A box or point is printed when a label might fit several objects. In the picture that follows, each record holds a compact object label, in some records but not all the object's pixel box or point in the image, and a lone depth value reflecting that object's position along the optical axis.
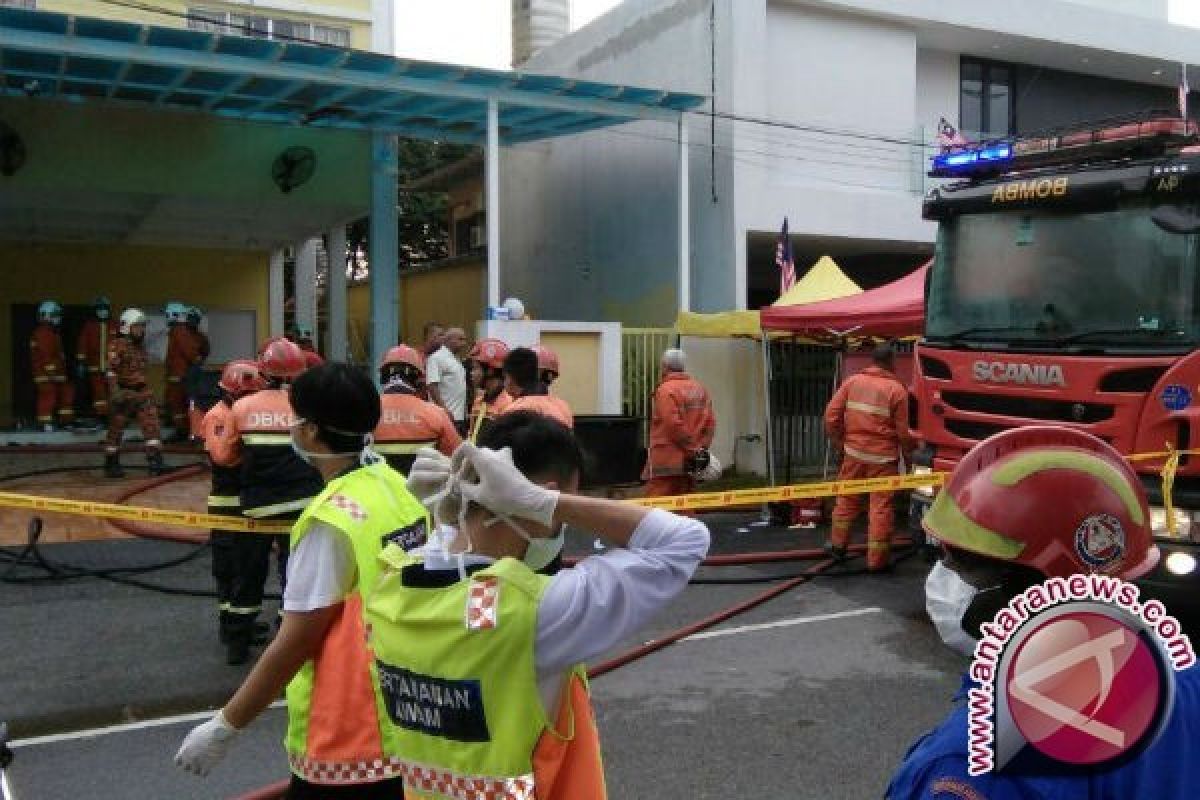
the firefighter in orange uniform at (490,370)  7.60
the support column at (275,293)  19.83
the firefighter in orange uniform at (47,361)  14.80
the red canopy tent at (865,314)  9.71
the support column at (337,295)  17.77
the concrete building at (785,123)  14.13
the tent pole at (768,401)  11.30
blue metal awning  10.84
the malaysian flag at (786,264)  12.96
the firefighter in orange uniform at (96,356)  16.53
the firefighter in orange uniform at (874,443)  8.20
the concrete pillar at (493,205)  12.57
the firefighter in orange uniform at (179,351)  15.41
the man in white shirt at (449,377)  10.95
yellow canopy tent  11.50
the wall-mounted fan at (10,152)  13.43
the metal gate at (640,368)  13.89
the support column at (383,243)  15.60
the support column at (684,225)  13.49
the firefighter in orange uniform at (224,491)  6.15
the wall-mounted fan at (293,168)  15.09
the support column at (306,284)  19.92
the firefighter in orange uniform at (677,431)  9.36
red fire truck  5.69
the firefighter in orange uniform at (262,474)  5.88
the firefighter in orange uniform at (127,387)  12.25
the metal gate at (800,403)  13.38
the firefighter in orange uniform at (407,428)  5.76
